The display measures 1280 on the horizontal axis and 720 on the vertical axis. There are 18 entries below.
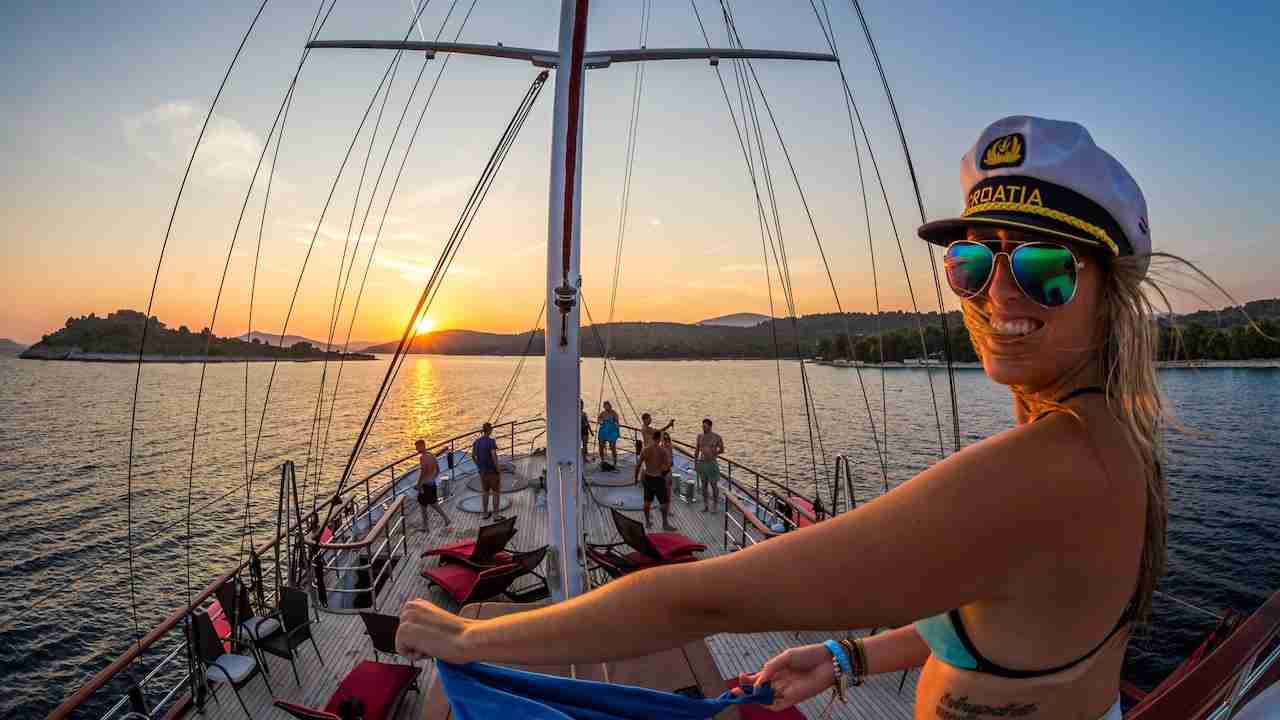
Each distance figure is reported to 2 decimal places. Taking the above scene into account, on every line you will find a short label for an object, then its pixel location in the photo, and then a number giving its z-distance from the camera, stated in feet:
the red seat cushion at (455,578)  22.64
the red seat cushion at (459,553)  25.07
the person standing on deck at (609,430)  44.37
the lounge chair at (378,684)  15.69
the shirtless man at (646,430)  34.06
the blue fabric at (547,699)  4.34
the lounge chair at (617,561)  23.85
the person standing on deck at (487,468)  34.63
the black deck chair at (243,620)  18.72
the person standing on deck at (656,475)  32.48
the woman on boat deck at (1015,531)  2.28
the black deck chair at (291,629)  18.64
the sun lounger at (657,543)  24.97
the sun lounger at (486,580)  22.75
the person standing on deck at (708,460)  35.50
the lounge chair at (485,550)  24.68
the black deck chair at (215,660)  17.03
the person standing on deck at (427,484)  33.88
